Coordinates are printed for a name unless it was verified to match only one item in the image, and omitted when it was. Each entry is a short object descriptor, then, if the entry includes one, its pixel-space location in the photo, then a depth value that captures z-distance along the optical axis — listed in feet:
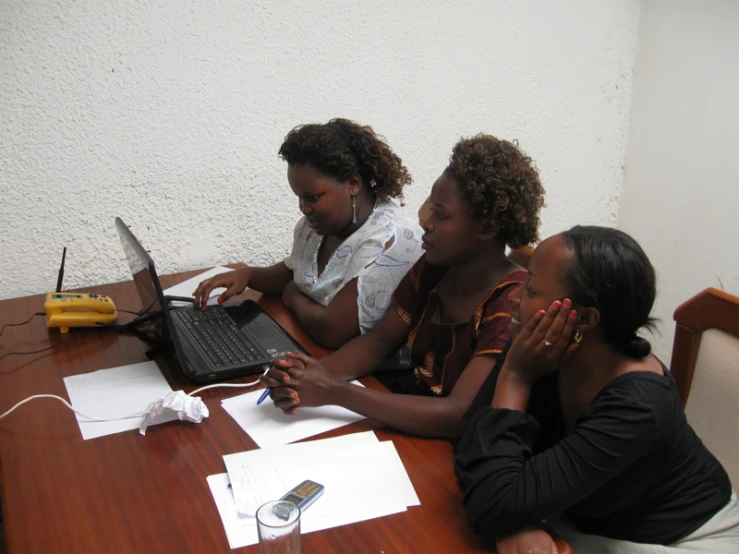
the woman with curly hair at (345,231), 4.86
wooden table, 2.68
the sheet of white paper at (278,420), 3.52
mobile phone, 2.86
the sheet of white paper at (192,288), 5.63
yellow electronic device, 4.91
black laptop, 4.02
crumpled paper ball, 3.53
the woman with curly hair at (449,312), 3.66
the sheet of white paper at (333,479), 2.81
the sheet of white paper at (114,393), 3.62
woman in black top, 2.74
